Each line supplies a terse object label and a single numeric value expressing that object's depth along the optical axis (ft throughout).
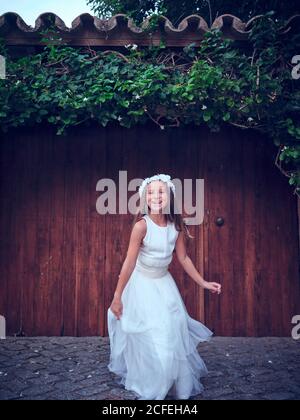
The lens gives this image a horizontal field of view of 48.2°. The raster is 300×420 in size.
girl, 8.33
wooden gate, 14.20
